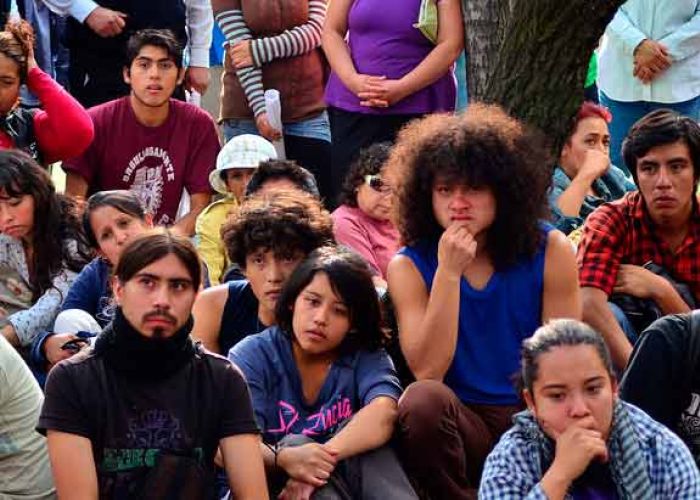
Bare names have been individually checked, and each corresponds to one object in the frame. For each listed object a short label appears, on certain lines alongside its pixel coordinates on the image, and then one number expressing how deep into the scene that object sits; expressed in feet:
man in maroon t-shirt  37.66
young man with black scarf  22.69
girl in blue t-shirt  24.43
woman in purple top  36.04
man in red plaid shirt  28.80
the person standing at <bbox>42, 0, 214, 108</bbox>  39.91
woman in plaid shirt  21.47
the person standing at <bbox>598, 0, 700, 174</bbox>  42.13
